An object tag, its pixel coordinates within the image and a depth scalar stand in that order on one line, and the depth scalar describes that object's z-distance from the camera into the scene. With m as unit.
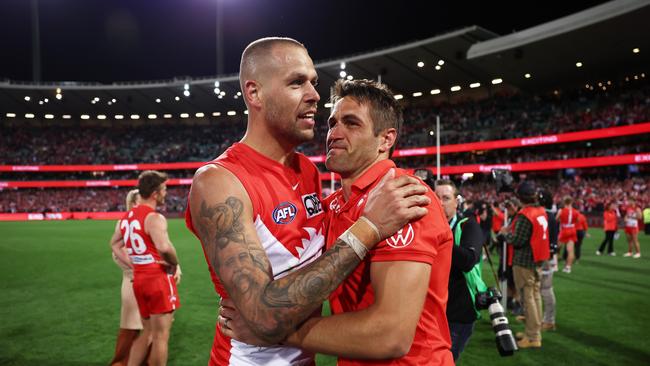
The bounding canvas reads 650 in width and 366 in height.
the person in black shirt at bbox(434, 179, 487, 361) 4.53
